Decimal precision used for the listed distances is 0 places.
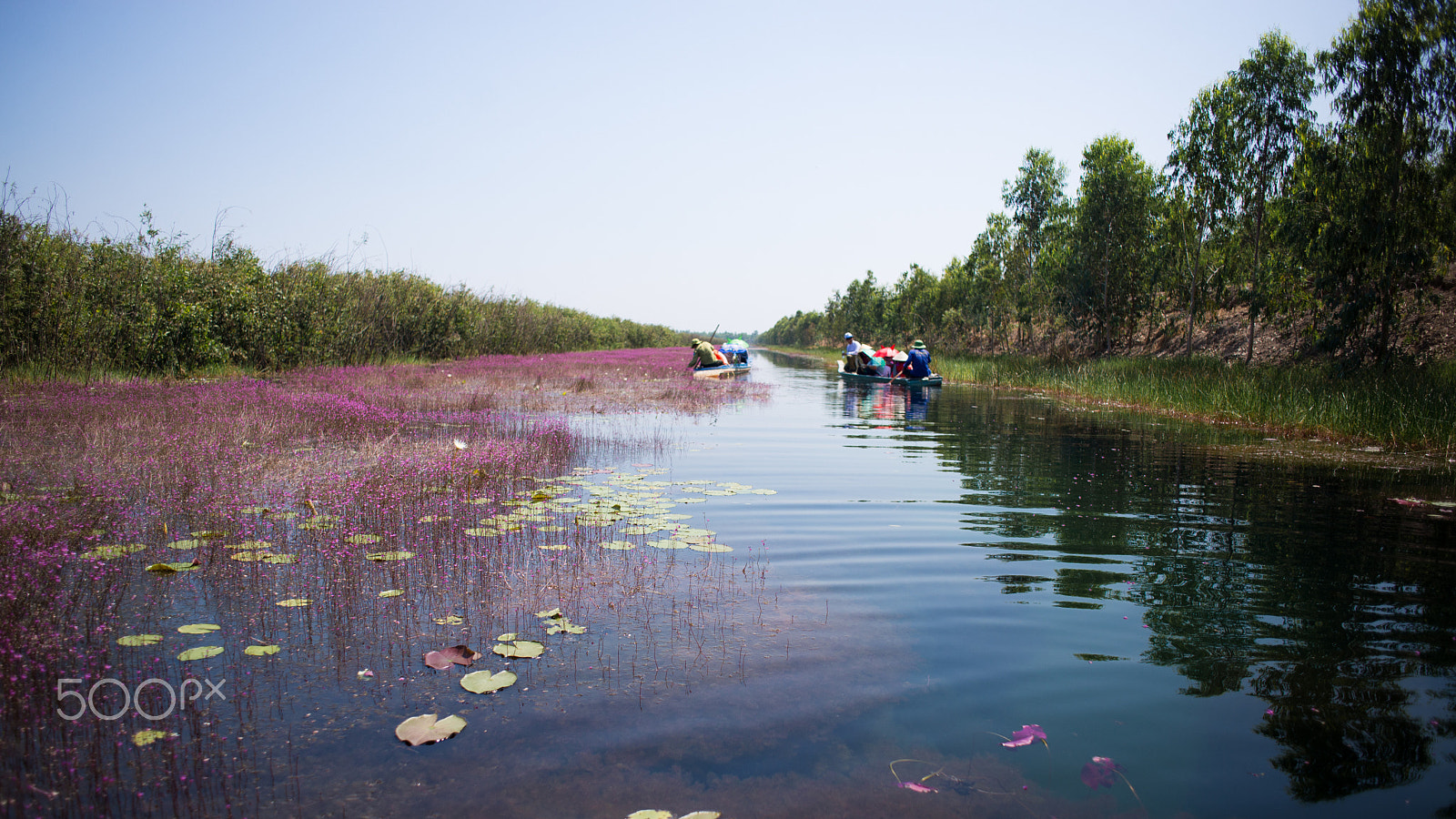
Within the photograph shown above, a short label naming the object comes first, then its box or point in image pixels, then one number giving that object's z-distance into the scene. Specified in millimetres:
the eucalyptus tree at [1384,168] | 14297
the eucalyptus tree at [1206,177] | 23219
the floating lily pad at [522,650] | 3781
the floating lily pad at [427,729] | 2969
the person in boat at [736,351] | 38469
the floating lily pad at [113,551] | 4793
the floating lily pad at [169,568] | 4660
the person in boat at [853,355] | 31625
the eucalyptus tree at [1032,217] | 37875
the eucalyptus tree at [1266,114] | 21656
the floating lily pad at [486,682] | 3396
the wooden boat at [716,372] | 29828
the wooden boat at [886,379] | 26375
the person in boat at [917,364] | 26438
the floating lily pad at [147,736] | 2840
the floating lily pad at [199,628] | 3836
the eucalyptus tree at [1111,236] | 31719
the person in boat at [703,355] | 31109
